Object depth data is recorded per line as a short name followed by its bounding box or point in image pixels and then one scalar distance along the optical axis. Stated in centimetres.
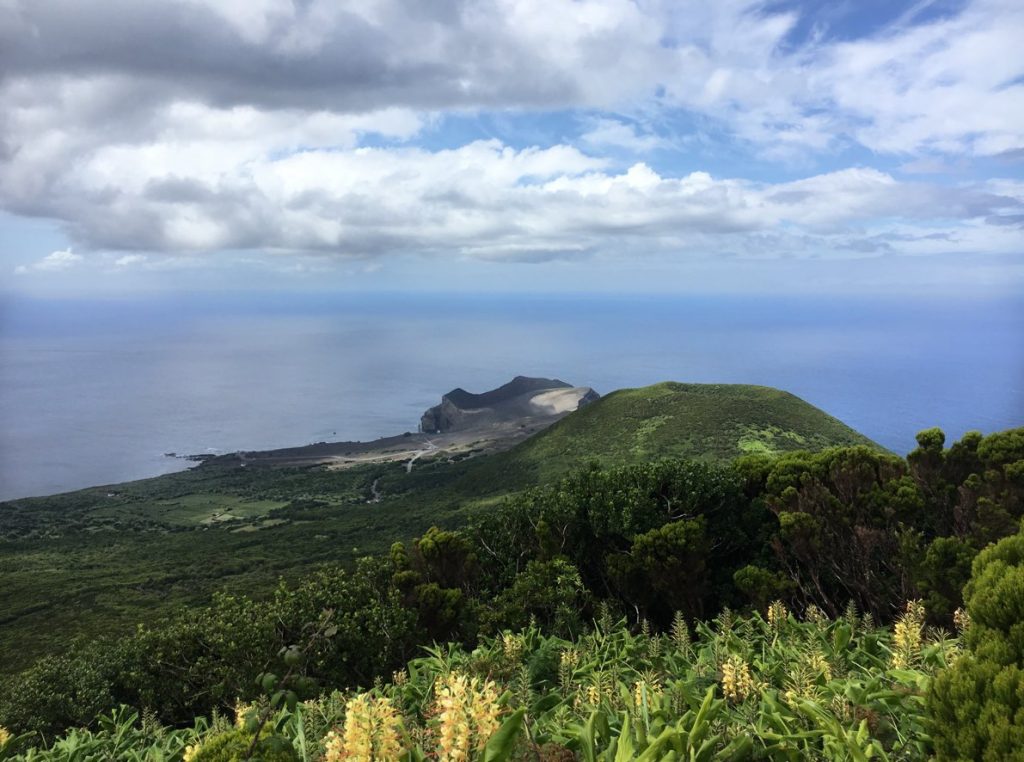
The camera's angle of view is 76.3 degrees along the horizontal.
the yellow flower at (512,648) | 655
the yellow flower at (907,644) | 496
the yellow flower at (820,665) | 468
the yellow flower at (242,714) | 401
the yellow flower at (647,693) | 408
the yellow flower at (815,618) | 629
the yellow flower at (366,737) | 314
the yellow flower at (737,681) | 450
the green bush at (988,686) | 335
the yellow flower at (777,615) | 688
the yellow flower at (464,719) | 305
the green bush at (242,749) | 349
